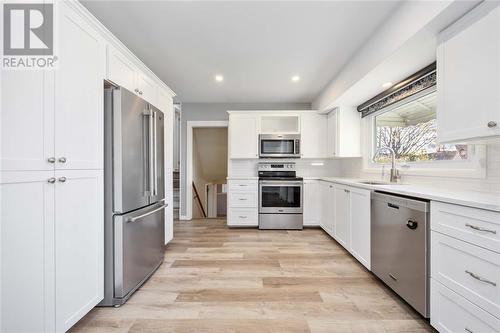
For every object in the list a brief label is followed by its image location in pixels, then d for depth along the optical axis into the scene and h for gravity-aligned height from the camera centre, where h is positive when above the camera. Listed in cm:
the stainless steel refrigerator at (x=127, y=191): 172 -20
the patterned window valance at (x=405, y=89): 210 +84
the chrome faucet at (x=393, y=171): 260 -6
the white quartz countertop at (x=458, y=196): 114 -19
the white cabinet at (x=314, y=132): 409 +62
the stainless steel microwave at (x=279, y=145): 406 +38
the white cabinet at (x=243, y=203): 400 -65
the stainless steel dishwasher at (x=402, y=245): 152 -62
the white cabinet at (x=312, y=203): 396 -65
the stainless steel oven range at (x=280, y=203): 393 -65
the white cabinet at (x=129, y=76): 179 +84
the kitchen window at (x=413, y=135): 215 +38
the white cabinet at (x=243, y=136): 408 +55
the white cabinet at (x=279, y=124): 439 +83
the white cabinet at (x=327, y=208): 333 -65
